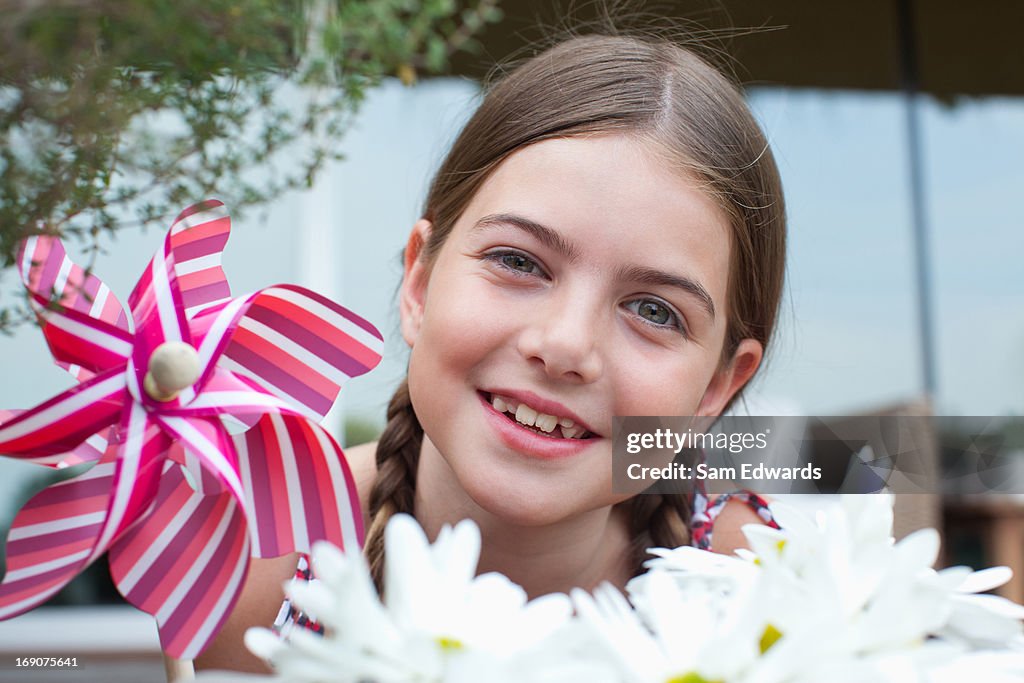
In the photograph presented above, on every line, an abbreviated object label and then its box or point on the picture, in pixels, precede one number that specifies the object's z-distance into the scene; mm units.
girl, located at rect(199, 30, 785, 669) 658
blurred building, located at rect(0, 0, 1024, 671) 2695
